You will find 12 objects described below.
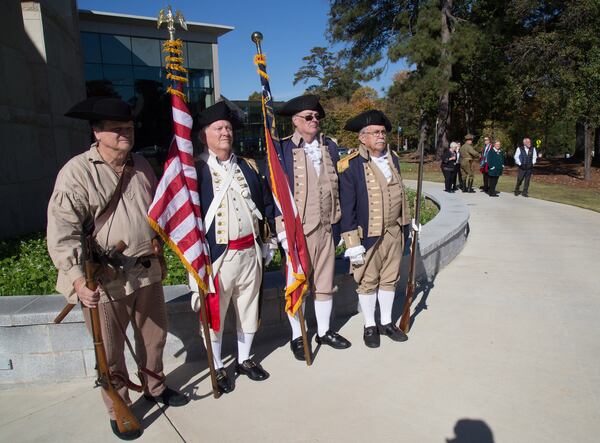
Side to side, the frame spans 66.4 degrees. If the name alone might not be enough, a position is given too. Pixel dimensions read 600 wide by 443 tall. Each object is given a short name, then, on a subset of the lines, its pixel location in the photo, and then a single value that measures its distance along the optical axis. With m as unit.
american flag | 2.90
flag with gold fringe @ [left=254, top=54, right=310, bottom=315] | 3.48
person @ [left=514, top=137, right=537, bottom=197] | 12.66
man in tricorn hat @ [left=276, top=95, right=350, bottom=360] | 3.67
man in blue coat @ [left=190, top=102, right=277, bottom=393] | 3.20
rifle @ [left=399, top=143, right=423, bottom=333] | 4.11
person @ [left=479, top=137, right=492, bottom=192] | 13.21
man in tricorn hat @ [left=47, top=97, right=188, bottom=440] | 2.52
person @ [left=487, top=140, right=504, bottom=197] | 12.71
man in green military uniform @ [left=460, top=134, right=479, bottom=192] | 13.76
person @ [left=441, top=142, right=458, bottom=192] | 13.77
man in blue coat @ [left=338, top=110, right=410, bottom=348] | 3.81
